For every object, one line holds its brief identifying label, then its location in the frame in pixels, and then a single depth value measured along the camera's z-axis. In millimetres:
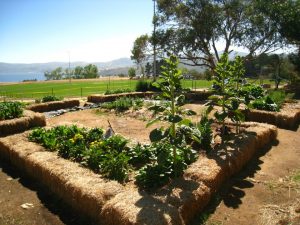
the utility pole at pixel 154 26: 28119
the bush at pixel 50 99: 18359
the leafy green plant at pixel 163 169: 5480
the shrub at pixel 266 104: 12406
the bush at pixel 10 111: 10644
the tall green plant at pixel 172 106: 5543
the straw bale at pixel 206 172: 5587
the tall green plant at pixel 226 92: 8312
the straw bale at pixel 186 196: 4730
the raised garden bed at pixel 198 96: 20031
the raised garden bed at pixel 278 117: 11336
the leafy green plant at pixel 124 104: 15666
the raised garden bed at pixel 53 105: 16344
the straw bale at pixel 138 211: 4246
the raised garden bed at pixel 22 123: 9758
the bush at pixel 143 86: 23969
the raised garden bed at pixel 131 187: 4492
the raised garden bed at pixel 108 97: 19828
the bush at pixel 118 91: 21364
